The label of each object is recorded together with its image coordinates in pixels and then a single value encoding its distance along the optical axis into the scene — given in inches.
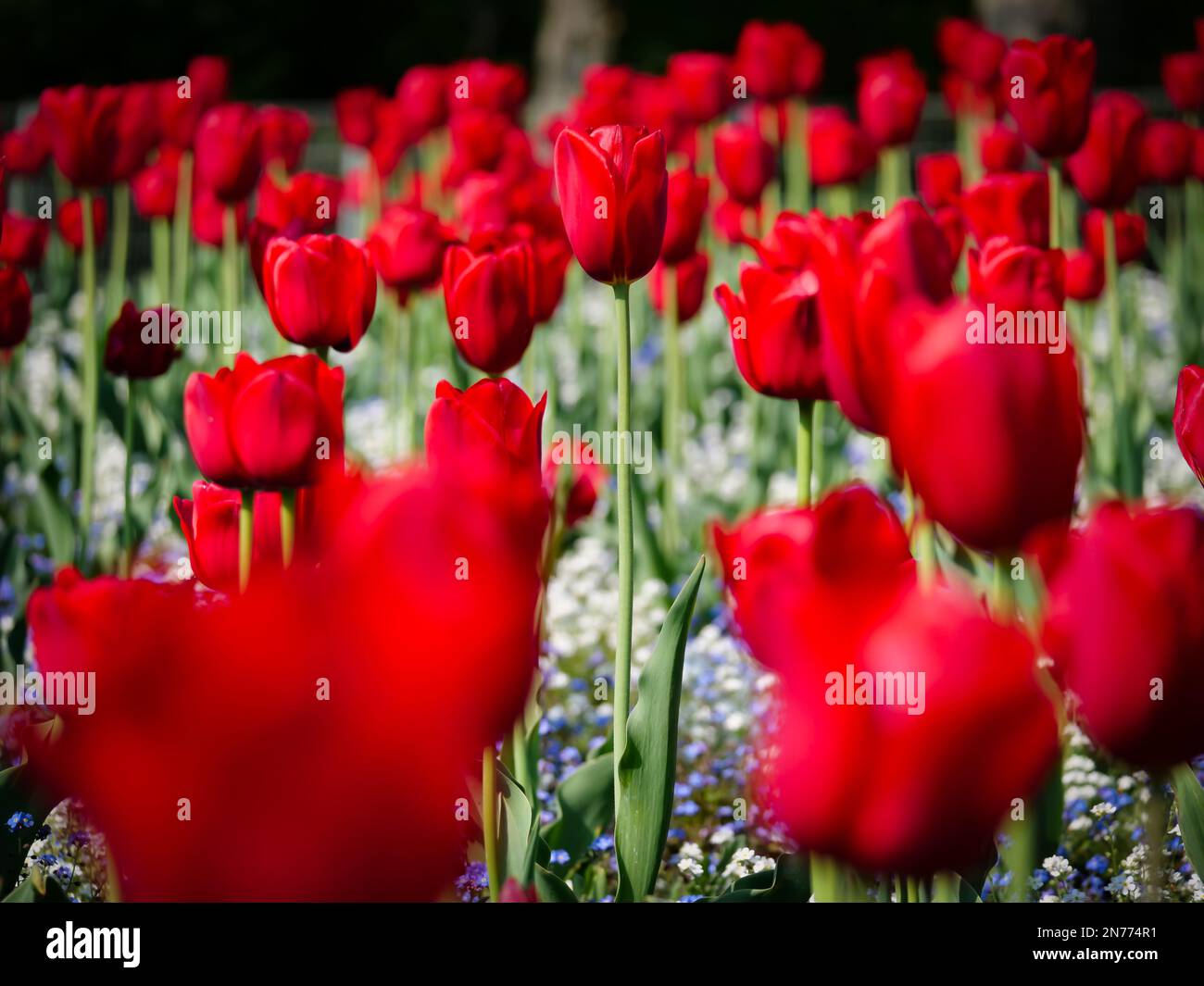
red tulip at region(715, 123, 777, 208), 117.4
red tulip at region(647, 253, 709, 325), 110.1
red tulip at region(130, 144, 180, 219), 144.4
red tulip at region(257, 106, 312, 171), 145.3
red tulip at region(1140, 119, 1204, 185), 135.0
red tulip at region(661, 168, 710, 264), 87.5
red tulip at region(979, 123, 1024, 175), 114.4
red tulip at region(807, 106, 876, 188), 129.6
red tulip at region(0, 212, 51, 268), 116.7
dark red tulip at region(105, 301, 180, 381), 82.4
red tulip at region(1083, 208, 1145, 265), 119.4
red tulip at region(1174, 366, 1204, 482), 41.9
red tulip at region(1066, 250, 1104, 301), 104.6
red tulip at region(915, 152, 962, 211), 110.4
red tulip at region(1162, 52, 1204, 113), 132.4
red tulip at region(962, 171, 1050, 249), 77.8
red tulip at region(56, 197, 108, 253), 129.9
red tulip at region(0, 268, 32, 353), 88.7
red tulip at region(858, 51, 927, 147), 131.6
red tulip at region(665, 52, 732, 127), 144.9
